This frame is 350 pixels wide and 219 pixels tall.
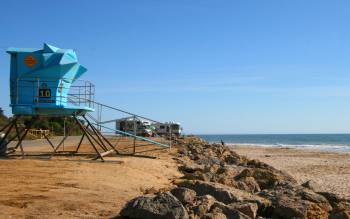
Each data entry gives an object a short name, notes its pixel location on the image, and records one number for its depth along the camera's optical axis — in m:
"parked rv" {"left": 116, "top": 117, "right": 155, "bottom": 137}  48.97
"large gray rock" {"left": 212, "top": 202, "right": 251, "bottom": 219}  9.04
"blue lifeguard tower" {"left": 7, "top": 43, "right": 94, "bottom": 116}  19.17
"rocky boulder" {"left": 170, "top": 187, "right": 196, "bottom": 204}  9.74
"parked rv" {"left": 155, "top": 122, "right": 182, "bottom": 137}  57.39
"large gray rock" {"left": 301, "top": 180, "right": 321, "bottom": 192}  14.18
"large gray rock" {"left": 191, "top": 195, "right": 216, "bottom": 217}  9.12
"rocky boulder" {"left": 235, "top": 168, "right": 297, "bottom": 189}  15.63
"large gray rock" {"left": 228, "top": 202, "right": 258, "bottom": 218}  9.60
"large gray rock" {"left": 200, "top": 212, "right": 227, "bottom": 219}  8.61
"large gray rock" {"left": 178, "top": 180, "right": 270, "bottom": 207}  10.60
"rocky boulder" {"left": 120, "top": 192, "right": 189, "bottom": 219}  8.38
